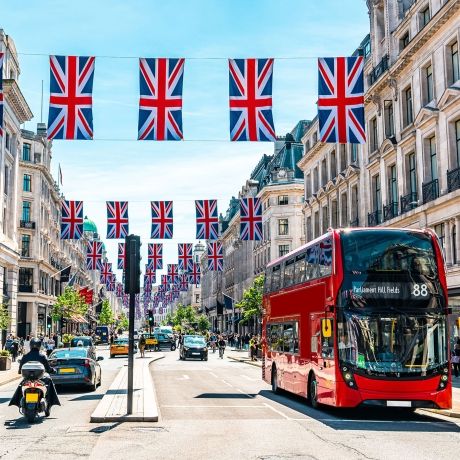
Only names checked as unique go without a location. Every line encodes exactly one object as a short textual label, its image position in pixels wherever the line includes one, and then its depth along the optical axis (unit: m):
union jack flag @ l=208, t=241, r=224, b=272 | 60.22
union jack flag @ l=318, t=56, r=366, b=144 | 21.72
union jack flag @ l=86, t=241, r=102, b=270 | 65.81
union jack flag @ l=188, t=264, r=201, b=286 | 72.12
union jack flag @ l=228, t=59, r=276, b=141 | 21.12
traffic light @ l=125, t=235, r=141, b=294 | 15.54
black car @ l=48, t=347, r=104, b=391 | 23.08
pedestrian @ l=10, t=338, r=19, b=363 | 45.65
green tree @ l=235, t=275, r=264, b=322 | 67.89
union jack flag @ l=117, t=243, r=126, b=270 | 60.50
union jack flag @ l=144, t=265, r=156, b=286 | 80.12
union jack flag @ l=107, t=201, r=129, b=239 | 41.84
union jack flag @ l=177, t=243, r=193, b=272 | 62.94
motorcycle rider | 15.42
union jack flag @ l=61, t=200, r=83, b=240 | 48.75
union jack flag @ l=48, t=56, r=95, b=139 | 20.88
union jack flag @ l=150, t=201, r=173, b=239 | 41.19
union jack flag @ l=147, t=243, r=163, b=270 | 59.25
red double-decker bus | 15.77
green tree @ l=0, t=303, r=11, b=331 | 42.80
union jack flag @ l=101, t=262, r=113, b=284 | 87.19
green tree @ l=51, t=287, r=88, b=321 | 75.44
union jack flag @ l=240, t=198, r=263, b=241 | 45.09
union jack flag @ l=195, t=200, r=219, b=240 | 42.75
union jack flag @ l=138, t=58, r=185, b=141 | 20.89
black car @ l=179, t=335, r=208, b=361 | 51.78
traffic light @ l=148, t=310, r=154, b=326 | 58.78
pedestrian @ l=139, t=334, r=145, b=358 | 53.55
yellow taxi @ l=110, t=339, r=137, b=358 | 56.81
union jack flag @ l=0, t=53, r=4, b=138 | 24.54
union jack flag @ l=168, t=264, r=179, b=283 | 82.81
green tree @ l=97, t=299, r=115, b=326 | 140.62
